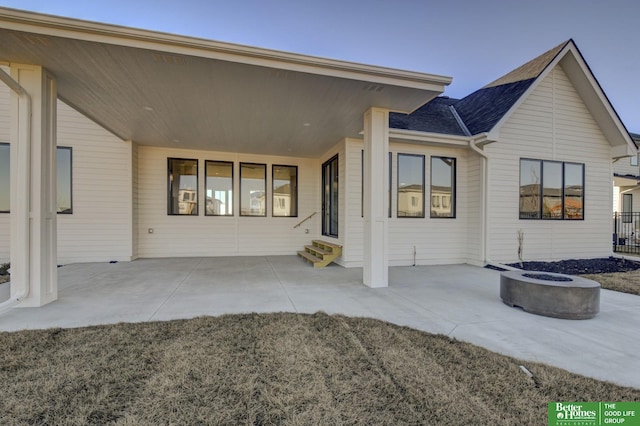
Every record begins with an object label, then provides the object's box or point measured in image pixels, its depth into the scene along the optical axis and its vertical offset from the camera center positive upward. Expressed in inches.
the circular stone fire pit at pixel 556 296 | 145.3 -42.6
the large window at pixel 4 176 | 276.1 +32.3
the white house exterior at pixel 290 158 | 154.3 +55.4
